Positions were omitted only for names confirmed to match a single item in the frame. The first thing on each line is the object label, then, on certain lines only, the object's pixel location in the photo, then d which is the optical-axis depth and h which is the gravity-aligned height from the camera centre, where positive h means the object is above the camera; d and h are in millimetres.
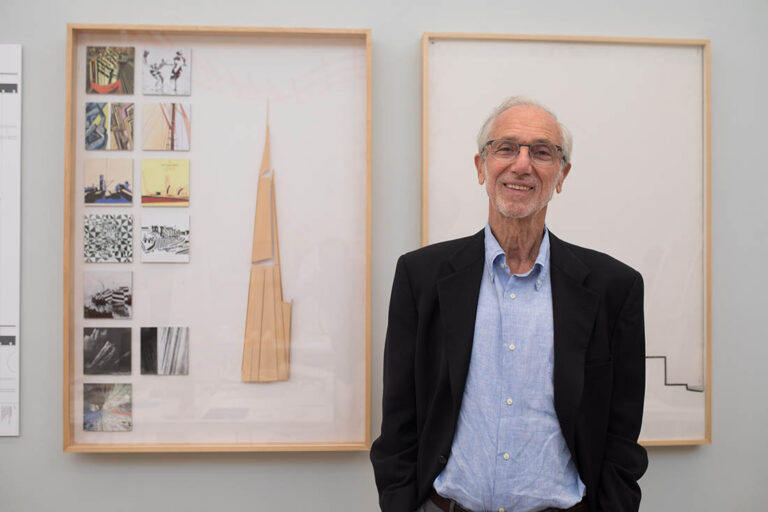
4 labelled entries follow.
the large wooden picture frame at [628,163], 1600 +257
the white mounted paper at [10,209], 1604 +119
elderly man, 1085 -207
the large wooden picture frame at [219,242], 1588 +33
